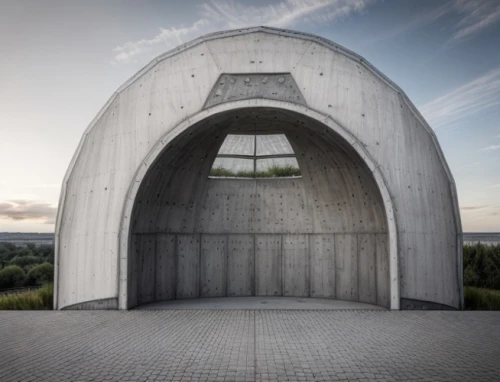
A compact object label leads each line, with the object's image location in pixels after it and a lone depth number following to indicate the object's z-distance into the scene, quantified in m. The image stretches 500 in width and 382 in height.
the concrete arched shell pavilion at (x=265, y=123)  11.46
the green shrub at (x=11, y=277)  33.94
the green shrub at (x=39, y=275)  34.90
